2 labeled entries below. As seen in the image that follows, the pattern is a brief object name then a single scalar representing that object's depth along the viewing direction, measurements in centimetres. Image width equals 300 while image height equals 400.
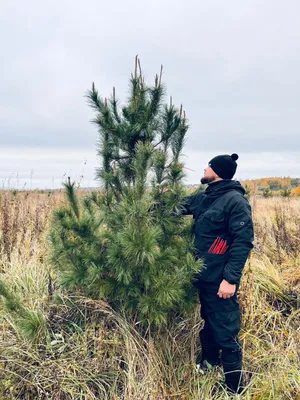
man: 267
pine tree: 266
